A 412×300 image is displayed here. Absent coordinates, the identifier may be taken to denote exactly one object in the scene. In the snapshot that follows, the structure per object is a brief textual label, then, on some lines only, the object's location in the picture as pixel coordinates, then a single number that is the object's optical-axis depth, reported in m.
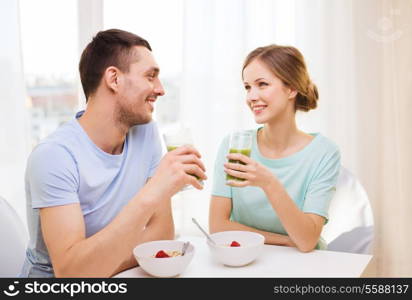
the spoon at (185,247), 1.31
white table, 1.26
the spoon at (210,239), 1.34
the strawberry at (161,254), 1.27
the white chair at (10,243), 1.53
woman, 1.70
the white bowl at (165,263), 1.21
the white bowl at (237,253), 1.27
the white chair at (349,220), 1.72
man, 1.23
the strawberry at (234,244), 1.34
